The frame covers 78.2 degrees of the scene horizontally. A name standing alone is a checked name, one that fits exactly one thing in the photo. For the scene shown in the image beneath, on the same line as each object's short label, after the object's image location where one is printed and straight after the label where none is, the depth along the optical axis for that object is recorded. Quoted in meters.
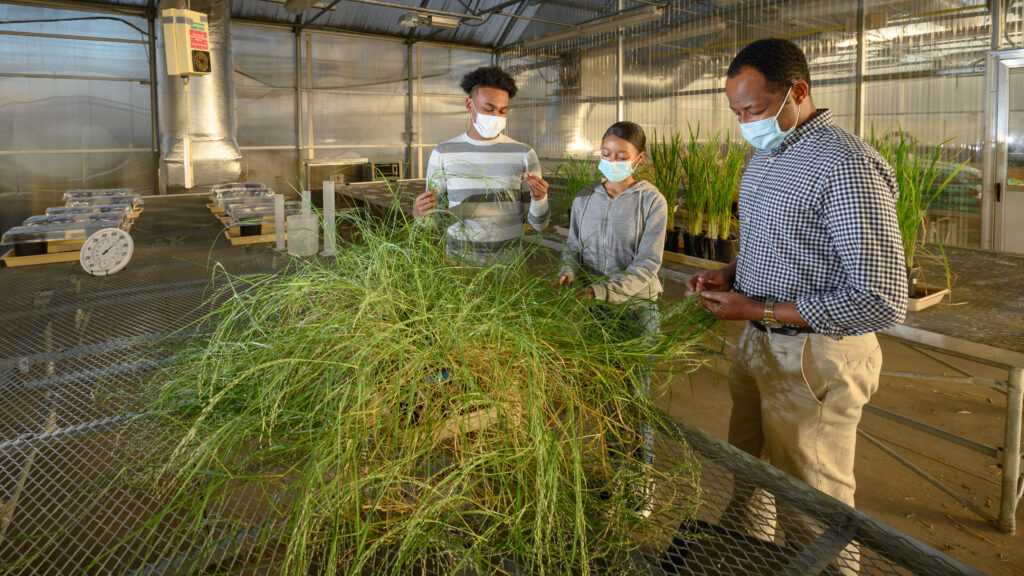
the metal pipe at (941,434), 2.21
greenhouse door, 4.59
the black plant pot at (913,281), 1.99
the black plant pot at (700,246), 2.82
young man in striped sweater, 2.00
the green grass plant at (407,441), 0.70
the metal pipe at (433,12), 6.30
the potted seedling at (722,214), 2.72
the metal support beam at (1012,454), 1.92
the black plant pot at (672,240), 3.01
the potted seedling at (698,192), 2.78
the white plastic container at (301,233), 2.06
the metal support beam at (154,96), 8.35
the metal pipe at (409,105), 10.65
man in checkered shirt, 1.10
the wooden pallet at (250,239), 2.73
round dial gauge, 1.98
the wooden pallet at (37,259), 2.21
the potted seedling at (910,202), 2.01
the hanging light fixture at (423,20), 7.10
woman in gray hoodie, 1.69
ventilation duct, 6.62
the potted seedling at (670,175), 2.93
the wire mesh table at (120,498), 0.71
